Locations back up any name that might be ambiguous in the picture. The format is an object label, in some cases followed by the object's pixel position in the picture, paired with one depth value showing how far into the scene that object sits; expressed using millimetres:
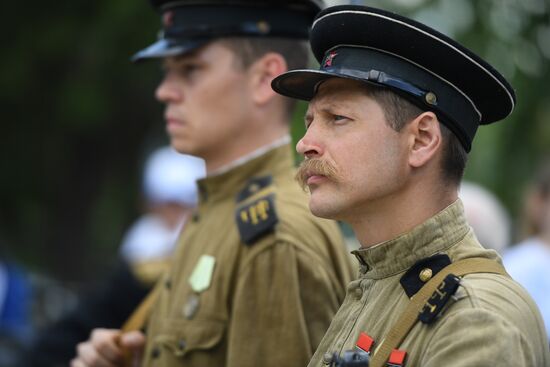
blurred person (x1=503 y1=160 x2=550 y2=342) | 12805
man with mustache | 6102
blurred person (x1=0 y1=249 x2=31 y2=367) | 15148
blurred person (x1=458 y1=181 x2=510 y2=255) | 12234
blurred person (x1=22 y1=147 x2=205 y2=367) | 12445
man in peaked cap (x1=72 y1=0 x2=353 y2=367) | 7969
